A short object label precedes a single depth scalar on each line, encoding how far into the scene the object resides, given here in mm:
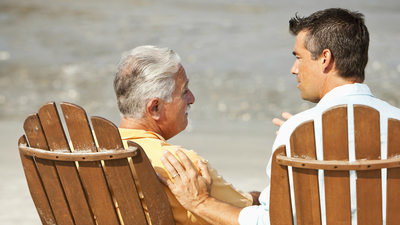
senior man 7621
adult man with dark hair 7465
